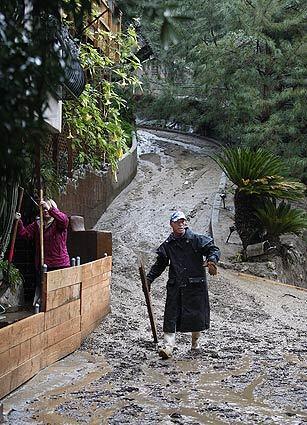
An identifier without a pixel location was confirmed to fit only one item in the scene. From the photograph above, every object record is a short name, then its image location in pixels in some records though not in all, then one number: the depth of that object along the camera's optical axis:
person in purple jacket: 8.73
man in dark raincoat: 8.71
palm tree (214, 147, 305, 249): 15.59
